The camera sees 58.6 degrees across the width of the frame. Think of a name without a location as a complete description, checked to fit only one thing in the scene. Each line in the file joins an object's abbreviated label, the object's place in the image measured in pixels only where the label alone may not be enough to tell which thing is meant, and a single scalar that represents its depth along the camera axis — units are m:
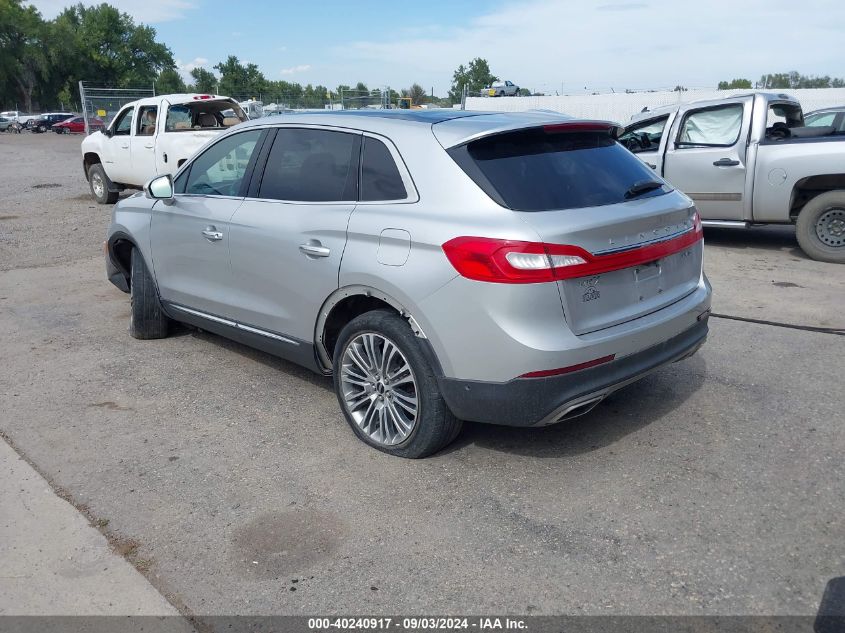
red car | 48.34
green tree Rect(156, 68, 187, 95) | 82.69
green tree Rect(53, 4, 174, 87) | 85.00
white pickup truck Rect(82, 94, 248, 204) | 12.45
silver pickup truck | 8.44
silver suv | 3.43
